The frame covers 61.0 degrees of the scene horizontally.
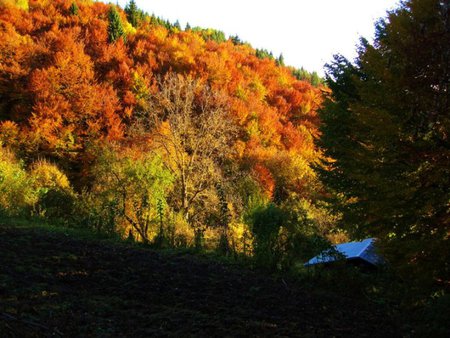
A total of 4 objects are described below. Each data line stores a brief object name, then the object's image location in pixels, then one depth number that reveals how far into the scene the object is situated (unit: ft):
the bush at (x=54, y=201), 50.90
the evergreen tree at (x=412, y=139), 22.43
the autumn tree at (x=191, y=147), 71.20
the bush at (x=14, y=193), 46.68
